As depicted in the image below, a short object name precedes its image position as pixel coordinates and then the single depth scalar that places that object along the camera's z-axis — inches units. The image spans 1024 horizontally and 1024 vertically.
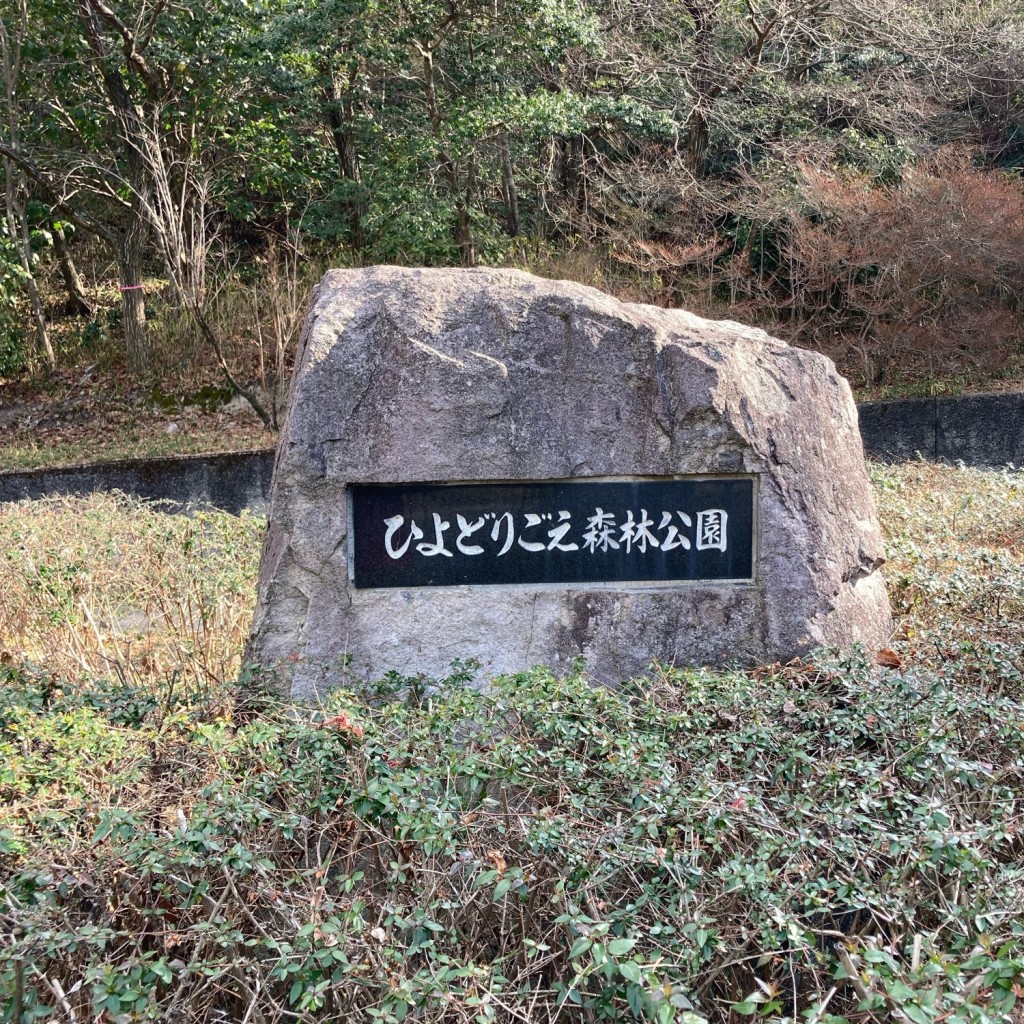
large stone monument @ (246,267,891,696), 120.5
